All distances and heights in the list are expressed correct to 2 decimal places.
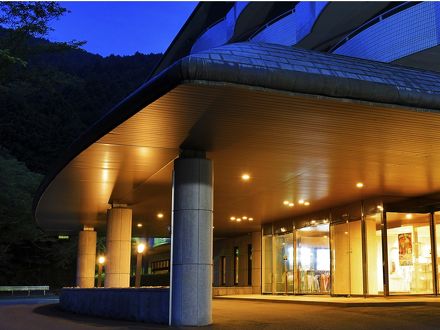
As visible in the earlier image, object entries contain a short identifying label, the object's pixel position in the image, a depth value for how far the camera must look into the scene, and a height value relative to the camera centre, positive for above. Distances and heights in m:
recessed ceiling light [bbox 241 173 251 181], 17.50 +2.76
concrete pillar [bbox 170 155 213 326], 12.32 +0.47
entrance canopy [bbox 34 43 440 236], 9.41 +2.78
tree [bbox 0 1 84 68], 26.89 +11.50
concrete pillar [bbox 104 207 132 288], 22.42 +0.45
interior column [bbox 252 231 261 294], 34.28 +0.28
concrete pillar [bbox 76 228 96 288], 31.12 +0.35
